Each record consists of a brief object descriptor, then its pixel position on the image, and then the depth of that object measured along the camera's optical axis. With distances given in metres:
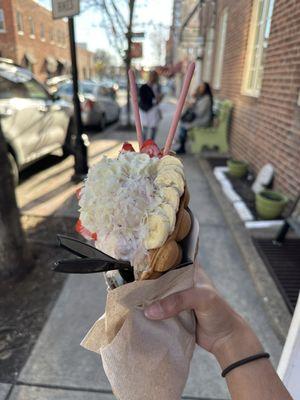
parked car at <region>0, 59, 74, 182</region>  4.92
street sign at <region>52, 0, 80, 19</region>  4.75
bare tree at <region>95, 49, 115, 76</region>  16.28
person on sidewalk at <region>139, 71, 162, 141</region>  7.44
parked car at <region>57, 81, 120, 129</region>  10.55
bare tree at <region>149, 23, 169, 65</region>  12.19
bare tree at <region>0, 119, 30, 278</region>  2.93
